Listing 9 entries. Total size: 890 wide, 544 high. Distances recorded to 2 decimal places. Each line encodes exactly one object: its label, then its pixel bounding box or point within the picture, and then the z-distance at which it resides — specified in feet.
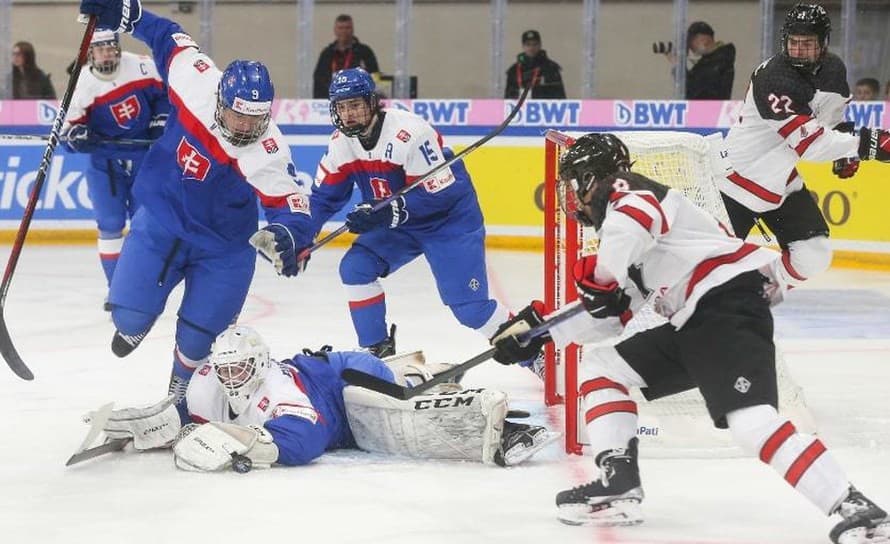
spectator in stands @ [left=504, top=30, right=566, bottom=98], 60.64
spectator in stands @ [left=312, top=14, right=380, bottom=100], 61.57
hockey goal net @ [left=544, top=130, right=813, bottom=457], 28.45
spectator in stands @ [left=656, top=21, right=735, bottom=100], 58.85
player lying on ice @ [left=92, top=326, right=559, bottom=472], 26.20
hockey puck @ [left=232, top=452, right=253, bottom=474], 25.94
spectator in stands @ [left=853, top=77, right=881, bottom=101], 57.41
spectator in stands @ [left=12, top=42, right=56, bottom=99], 61.46
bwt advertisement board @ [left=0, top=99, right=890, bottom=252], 58.65
